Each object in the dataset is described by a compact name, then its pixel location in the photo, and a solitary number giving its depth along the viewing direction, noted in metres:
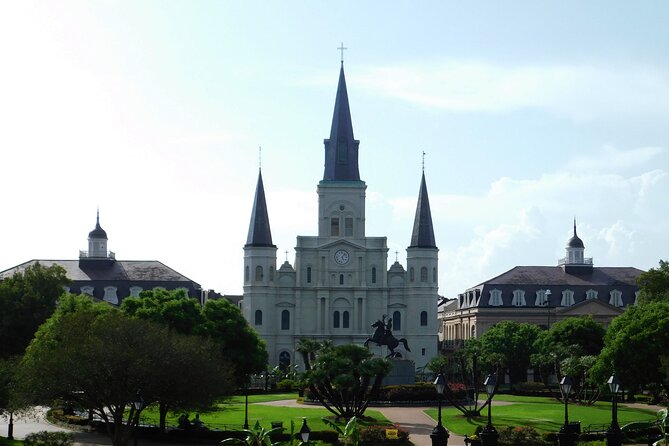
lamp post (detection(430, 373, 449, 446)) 44.94
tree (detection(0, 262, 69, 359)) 79.94
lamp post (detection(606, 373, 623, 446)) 44.88
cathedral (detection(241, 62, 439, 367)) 129.12
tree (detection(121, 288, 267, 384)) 71.62
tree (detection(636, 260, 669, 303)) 90.77
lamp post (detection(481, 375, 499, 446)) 46.59
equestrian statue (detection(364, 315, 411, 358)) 80.60
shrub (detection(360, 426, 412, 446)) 51.38
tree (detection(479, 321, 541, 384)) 103.62
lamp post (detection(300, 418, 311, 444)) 39.69
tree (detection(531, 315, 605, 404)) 85.19
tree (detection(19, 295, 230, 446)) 47.94
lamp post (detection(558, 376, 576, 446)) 48.60
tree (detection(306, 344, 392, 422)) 62.56
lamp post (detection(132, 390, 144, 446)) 48.16
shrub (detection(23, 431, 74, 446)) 47.39
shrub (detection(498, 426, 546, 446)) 51.31
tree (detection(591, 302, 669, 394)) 64.12
